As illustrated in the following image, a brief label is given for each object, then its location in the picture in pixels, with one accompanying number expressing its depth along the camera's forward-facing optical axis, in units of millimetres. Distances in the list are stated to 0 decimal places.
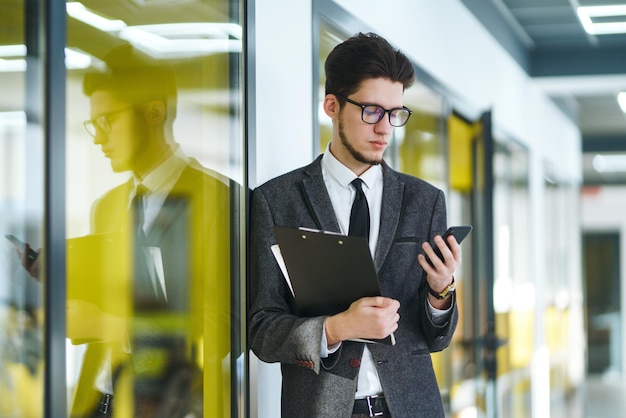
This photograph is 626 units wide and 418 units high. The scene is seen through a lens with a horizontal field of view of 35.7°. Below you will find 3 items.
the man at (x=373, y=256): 2357
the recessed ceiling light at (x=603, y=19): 6563
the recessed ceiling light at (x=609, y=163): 14266
